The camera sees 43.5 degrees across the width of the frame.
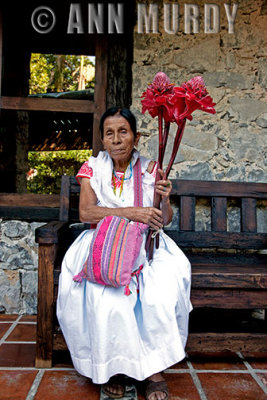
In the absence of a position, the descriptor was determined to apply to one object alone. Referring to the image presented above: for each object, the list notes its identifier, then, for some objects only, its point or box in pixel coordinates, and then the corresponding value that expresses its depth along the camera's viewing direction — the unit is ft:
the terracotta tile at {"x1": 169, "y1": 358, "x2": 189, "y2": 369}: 6.15
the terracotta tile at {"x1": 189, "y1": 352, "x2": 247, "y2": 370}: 6.18
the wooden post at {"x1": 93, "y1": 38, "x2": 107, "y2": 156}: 9.08
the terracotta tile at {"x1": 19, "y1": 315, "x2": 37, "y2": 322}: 8.31
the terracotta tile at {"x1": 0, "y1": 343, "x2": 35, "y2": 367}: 6.07
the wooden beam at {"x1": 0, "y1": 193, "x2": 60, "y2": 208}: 8.91
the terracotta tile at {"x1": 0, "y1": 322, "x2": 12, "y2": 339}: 7.48
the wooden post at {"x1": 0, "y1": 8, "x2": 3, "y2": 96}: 9.01
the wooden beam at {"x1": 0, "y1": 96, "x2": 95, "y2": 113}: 8.92
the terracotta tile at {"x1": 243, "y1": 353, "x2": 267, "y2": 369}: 6.27
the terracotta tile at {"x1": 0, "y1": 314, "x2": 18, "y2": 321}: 8.36
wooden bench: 5.87
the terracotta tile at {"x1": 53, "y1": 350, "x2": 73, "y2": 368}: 5.98
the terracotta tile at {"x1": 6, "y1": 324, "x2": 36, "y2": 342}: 7.14
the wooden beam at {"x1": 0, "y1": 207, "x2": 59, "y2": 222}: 8.82
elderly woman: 4.94
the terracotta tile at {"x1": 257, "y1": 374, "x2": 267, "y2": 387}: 5.63
